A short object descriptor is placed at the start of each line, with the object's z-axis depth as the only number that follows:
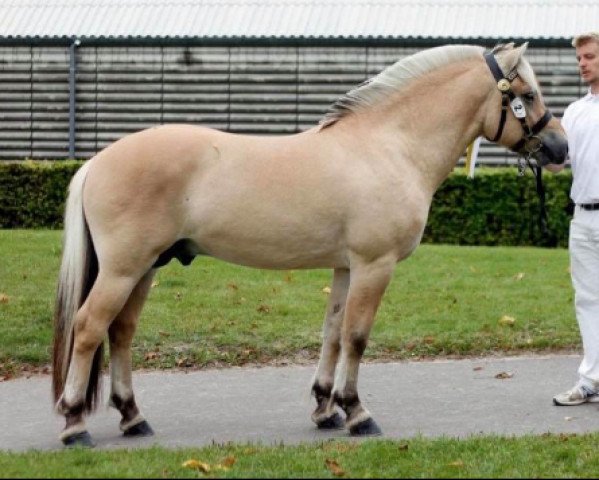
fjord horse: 6.02
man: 6.90
